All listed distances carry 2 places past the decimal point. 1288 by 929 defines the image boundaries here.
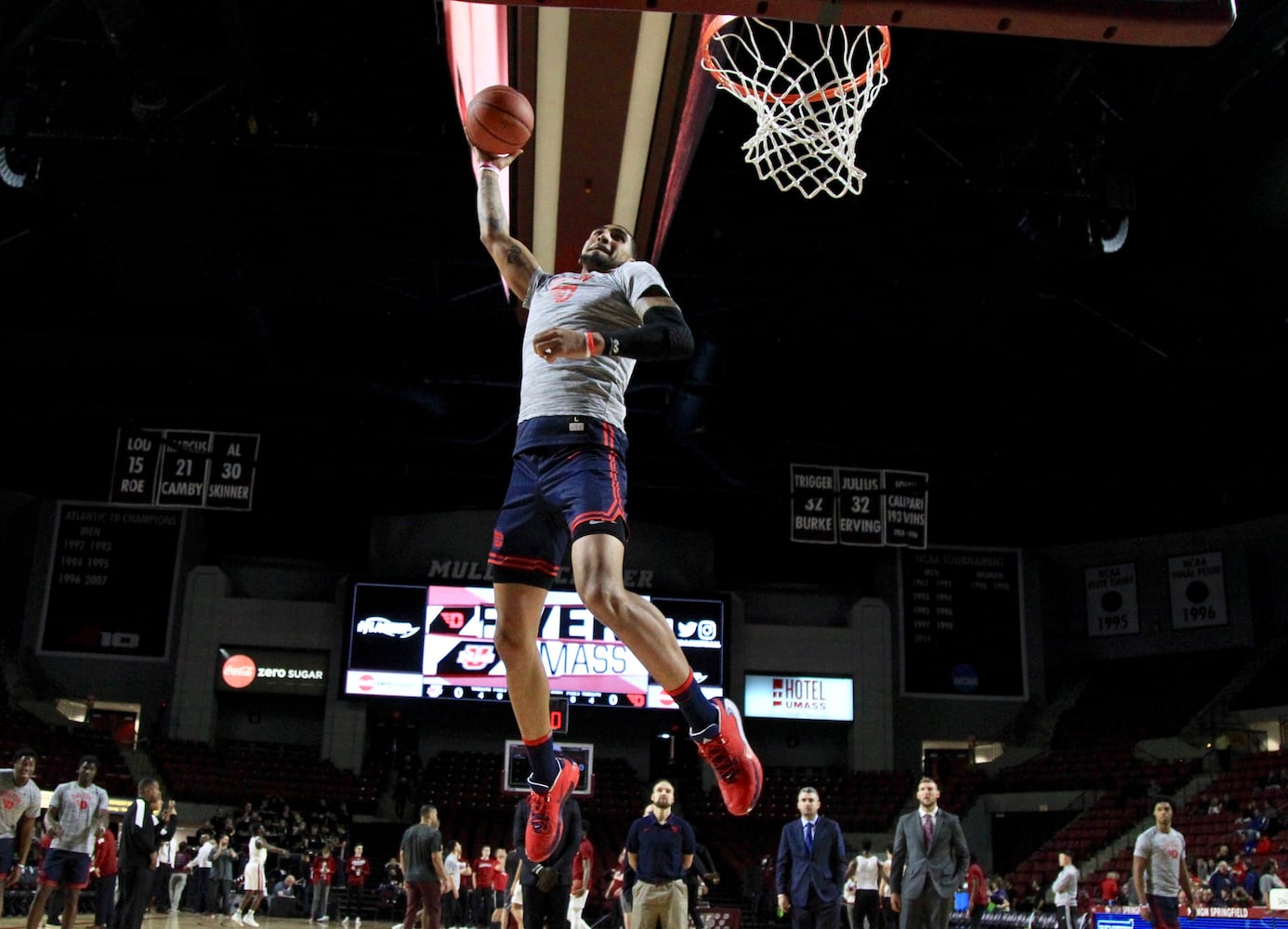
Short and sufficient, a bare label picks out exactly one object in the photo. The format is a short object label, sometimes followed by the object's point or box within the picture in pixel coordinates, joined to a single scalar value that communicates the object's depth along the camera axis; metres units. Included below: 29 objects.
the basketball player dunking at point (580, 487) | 3.59
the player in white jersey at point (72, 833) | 8.77
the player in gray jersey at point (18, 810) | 8.45
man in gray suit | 7.97
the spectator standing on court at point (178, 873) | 17.64
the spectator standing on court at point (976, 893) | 14.31
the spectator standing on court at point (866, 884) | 14.11
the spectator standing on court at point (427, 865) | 10.23
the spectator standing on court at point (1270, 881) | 16.17
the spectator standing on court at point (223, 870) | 17.30
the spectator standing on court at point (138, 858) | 9.58
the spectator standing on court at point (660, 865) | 8.19
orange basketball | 4.27
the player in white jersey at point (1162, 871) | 9.56
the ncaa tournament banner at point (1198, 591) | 26.34
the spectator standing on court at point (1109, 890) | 17.98
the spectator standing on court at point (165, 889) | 16.00
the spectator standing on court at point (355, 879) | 18.84
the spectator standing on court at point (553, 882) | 7.68
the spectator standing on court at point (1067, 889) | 15.59
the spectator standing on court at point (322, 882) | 18.20
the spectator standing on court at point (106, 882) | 11.20
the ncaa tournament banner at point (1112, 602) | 27.62
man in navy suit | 8.48
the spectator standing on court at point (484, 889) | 18.72
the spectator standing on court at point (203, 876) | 17.69
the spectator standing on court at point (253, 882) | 15.85
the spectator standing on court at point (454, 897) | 15.23
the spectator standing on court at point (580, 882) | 11.34
